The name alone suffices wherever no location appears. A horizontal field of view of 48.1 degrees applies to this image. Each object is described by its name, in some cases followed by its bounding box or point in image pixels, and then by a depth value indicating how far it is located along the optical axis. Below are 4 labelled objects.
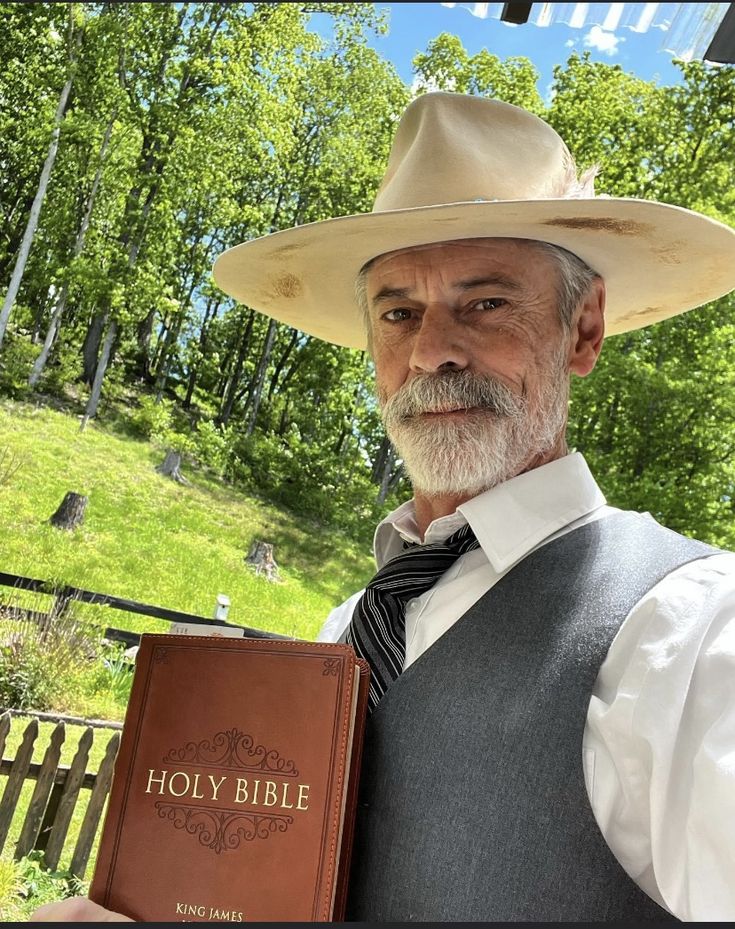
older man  0.62
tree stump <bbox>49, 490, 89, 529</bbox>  4.30
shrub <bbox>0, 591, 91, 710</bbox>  3.68
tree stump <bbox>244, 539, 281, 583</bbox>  4.86
